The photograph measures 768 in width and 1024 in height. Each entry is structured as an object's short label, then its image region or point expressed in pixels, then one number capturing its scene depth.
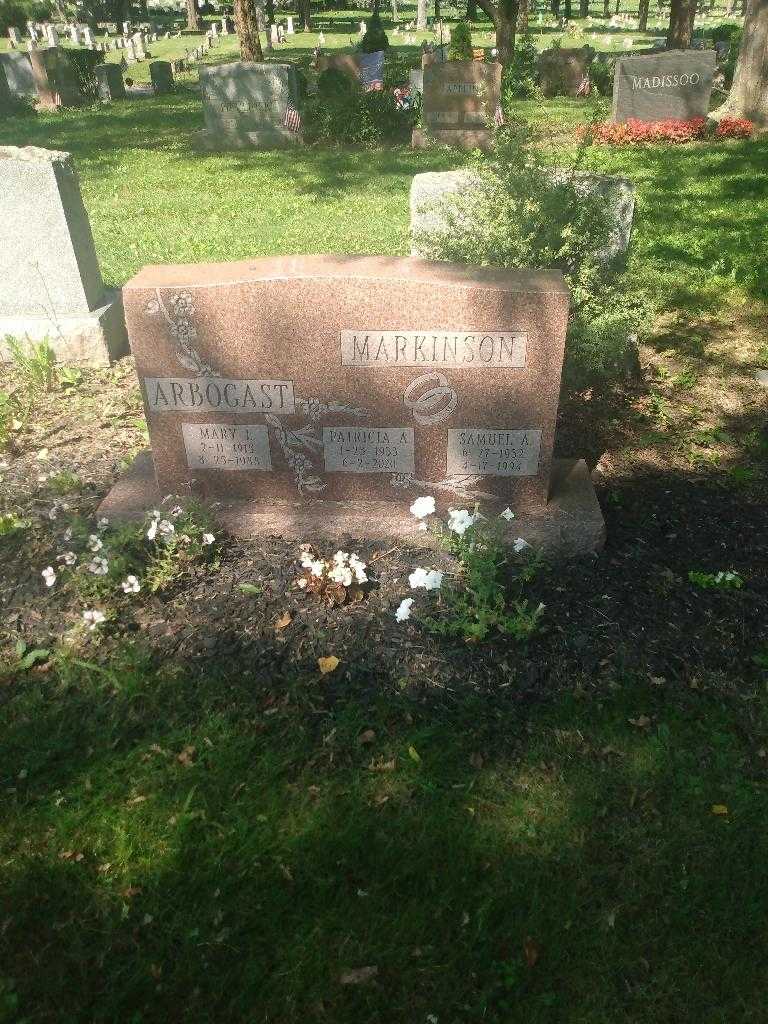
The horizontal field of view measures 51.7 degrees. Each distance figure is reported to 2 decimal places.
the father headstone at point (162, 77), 21.44
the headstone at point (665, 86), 13.48
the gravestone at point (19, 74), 20.00
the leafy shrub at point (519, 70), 16.78
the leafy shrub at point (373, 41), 24.20
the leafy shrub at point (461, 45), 18.55
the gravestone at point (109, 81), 19.95
